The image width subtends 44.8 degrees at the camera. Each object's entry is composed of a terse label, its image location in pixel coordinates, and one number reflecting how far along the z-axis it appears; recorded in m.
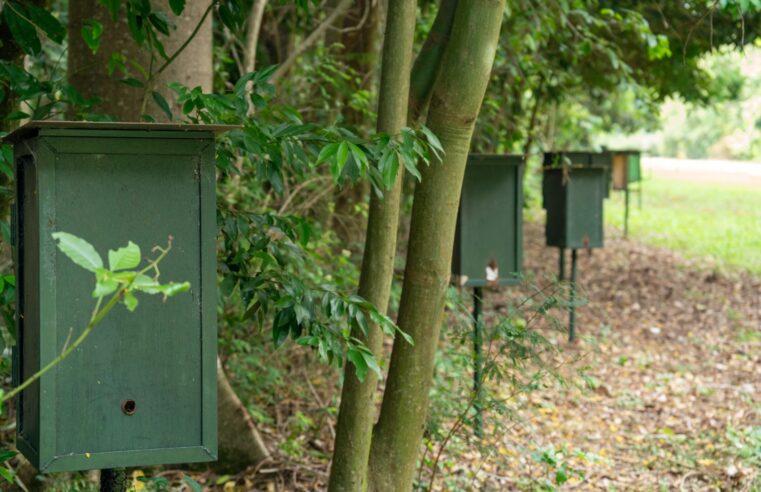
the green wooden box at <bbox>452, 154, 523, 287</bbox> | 6.34
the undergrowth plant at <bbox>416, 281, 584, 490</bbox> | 4.51
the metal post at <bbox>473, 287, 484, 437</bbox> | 4.65
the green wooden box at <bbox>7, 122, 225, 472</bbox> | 2.71
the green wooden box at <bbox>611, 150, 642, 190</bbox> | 17.03
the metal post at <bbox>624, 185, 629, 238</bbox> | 16.62
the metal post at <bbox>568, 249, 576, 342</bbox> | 8.48
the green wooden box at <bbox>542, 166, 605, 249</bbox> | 9.04
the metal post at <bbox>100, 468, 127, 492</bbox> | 3.03
